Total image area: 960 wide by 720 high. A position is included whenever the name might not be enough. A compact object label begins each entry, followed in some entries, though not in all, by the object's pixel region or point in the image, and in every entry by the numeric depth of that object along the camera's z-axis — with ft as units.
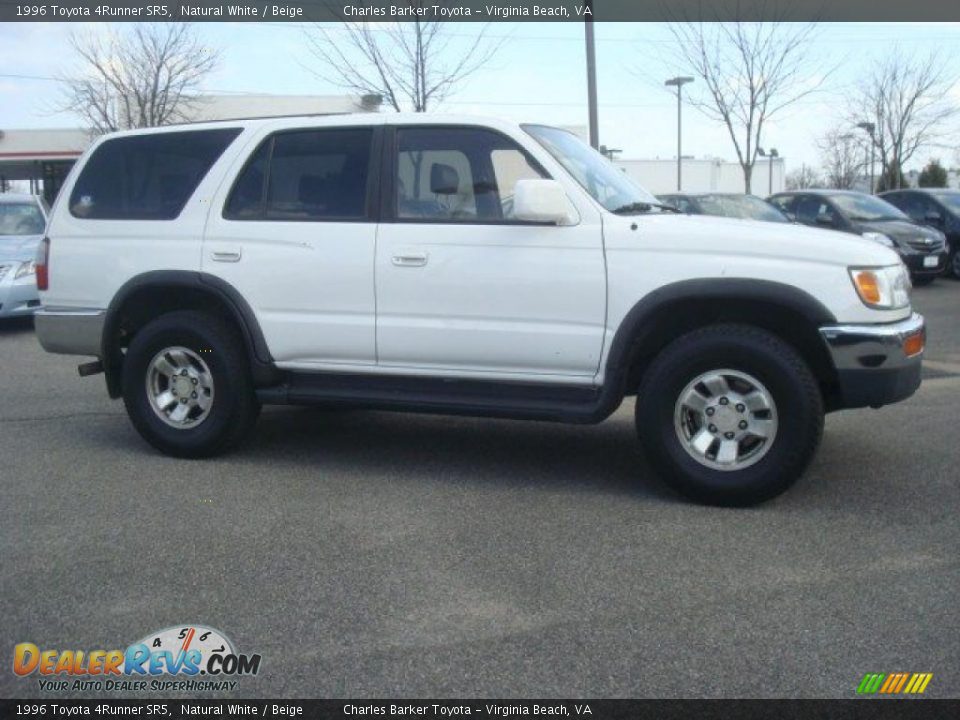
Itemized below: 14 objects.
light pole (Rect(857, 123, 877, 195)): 109.19
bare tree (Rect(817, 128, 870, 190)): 145.79
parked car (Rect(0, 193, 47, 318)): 40.14
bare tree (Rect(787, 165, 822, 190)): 179.11
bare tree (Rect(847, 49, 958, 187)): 105.91
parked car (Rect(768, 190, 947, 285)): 49.19
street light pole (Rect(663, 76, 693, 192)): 76.88
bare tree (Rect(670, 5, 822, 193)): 74.74
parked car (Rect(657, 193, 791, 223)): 47.83
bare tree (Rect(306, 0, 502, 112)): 53.98
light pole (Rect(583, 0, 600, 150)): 49.83
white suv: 16.48
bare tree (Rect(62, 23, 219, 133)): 90.33
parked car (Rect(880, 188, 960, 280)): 53.11
